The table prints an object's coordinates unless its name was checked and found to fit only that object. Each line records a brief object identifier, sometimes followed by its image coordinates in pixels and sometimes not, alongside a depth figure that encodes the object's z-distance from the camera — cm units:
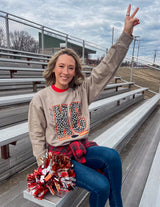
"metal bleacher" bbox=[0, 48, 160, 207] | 103
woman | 85
